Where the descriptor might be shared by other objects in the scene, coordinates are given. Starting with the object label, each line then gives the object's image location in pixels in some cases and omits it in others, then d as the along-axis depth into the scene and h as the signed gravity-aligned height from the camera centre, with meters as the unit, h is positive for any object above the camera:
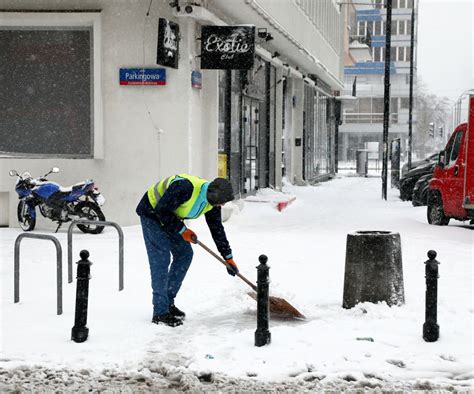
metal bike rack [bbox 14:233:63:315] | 7.79 -1.12
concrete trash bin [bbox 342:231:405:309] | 8.14 -1.23
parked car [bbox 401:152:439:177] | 25.52 -0.39
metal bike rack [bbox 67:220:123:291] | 9.05 -1.11
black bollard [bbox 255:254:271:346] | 6.68 -1.30
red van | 15.12 -0.65
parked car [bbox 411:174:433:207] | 21.65 -1.15
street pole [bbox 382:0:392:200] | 25.64 +1.35
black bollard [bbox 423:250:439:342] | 6.82 -1.30
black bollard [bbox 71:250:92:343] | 6.70 -1.27
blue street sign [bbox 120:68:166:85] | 15.36 +1.29
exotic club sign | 15.79 +1.90
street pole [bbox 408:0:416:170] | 34.79 +2.15
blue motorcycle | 14.61 -0.98
